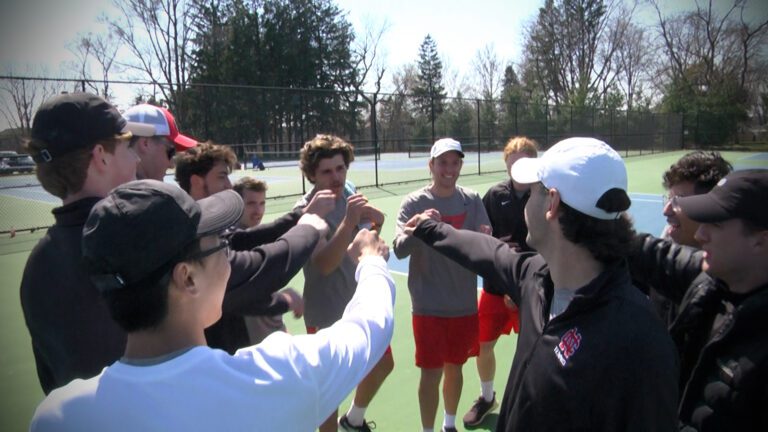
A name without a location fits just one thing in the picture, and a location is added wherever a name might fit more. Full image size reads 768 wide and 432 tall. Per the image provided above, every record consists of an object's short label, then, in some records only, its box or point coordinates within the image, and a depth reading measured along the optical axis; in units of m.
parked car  16.56
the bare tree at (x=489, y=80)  61.66
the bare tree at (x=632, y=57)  54.59
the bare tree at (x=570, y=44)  55.88
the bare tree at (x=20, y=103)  12.77
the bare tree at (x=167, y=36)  39.25
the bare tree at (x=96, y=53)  35.89
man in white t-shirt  1.14
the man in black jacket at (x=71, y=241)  1.69
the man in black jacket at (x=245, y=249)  2.01
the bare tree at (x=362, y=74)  52.50
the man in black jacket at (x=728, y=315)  1.78
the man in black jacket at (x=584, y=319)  1.54
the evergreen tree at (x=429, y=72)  65.31
